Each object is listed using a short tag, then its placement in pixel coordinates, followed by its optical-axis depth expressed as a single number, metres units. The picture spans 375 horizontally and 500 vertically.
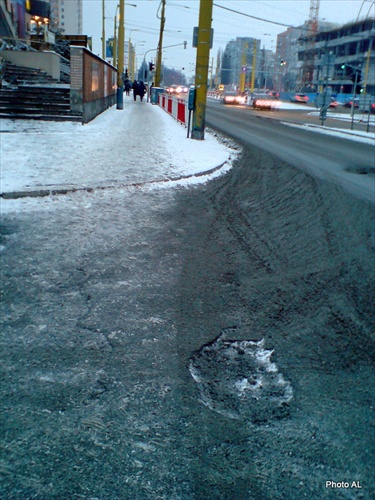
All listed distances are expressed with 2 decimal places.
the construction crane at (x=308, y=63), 115.23
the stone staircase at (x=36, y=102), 19.80
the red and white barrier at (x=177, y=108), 21.05
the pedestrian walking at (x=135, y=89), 47.77
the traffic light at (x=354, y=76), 30.45
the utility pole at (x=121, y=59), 30.16
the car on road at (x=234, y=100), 68.50
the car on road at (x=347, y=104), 69.96
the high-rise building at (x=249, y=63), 98.32
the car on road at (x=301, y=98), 83.69
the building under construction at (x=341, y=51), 91.94
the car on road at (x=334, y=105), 69.54
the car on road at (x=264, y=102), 54.19
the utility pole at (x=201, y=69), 15.96
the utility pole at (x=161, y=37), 47.39
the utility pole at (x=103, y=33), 58.06
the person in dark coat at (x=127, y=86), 57.88
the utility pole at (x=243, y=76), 96.11
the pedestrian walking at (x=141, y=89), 46.88
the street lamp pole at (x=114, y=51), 44.56
